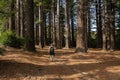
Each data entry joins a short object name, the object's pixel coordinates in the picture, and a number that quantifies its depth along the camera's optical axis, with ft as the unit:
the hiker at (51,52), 20.90
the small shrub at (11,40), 26.77
